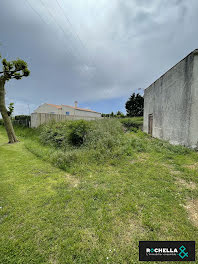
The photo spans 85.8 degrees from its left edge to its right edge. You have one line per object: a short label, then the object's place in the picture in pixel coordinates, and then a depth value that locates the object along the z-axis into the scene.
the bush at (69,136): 5.54
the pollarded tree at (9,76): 6.00
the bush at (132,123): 12.68
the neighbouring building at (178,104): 4.81
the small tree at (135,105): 24.62
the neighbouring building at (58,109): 24.81
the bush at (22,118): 10.35
